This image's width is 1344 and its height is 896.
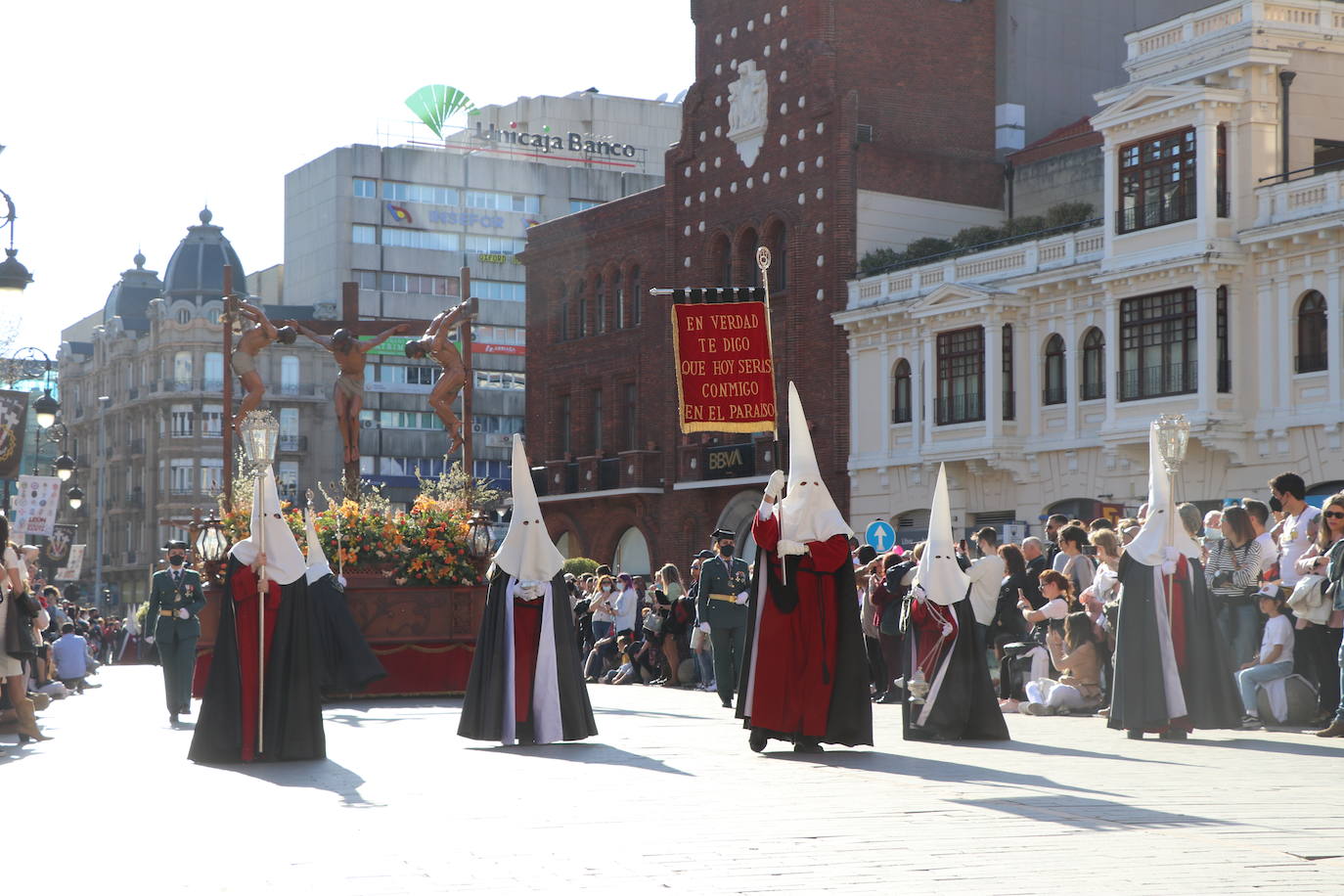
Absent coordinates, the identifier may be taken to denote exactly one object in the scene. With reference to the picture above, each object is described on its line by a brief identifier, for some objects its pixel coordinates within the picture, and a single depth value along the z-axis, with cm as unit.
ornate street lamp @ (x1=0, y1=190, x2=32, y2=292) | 2050
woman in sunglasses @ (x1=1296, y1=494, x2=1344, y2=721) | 1457
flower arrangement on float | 2205
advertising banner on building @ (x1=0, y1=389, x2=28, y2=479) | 2539
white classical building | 2980
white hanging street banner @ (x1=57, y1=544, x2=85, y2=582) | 4675
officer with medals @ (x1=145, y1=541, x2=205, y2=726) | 1884
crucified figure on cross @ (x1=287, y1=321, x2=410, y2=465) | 2380
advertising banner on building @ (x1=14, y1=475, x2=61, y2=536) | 3403
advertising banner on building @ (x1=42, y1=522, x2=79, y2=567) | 3791
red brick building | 4050
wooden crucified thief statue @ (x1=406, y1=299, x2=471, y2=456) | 2448
